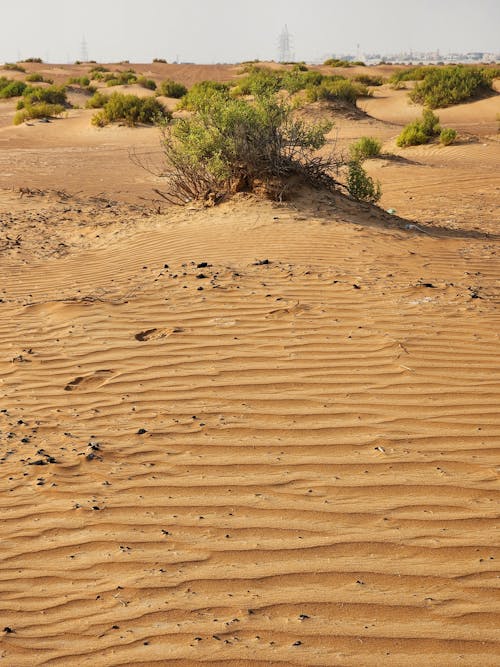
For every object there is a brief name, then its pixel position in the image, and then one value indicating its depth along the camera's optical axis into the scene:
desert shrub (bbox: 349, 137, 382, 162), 16.41
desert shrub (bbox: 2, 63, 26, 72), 44.62
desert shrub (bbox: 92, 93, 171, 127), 23.19
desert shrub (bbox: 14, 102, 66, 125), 24.58
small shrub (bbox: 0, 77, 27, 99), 32.19
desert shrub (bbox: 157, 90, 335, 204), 9.80
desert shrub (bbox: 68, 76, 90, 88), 37.92
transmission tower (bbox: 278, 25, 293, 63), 163.43
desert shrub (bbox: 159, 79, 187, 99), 29.36
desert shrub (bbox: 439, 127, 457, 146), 18.30
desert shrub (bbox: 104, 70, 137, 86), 36.53
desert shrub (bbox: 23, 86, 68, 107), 29.12
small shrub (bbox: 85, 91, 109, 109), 27.23
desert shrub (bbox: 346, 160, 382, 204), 10.66
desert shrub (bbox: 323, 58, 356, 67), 48.96
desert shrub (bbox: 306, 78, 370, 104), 24.08
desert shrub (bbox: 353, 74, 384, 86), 37.22
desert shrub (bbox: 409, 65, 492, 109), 28.44
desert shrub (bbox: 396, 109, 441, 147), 18.55
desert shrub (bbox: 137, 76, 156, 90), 35.09
